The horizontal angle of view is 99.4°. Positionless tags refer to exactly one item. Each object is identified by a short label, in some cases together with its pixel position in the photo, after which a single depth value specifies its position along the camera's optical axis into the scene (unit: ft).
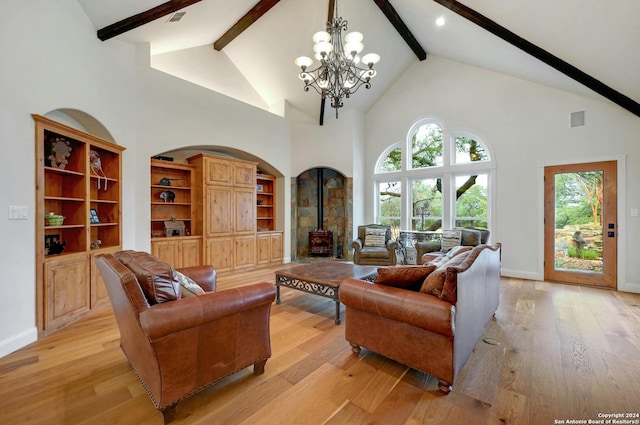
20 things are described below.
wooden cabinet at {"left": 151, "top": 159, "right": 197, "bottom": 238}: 16.22
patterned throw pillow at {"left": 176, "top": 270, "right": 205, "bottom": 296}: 6.14
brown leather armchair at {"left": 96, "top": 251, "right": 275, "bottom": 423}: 4.89
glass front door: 13.91
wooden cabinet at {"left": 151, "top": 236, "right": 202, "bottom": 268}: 14.97
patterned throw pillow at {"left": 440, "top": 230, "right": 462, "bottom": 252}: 16.12
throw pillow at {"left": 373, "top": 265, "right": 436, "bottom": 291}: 6.66
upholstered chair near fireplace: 17.16
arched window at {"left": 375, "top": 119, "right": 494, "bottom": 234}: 17.85
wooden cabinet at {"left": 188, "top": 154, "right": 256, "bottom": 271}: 16.42
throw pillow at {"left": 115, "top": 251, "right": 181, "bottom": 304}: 5.23
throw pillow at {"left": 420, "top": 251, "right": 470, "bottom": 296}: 6.11
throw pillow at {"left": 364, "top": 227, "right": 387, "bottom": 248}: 18.42
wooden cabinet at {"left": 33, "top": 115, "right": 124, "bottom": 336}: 8.68
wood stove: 22.99
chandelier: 10.69
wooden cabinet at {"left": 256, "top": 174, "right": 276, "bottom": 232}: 21.75
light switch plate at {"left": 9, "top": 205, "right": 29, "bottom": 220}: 7.85
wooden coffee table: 9.92
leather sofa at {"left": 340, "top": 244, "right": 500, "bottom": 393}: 5.80
